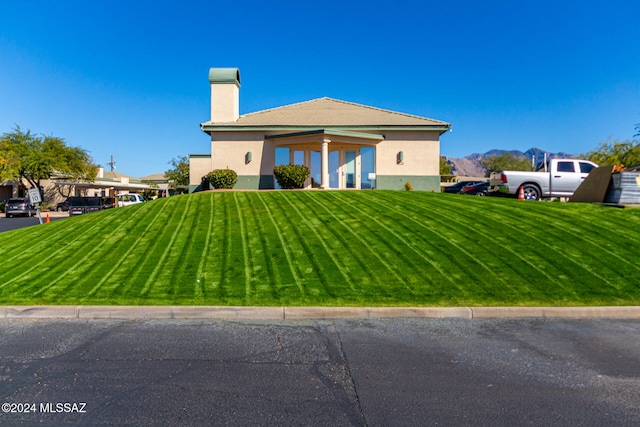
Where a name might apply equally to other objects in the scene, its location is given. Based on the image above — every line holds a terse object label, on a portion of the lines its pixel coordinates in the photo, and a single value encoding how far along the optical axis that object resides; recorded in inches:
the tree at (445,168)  2638.3
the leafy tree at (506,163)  3192.9
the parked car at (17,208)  1246.3
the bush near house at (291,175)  776.9
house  865.5
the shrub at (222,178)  810.8
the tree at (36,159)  1464.1
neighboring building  1732.3
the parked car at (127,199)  1355.8
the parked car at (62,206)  1512.1
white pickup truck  668.1
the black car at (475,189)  1016.9
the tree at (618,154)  1627.7
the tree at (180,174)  2079.2
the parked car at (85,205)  1165.1
